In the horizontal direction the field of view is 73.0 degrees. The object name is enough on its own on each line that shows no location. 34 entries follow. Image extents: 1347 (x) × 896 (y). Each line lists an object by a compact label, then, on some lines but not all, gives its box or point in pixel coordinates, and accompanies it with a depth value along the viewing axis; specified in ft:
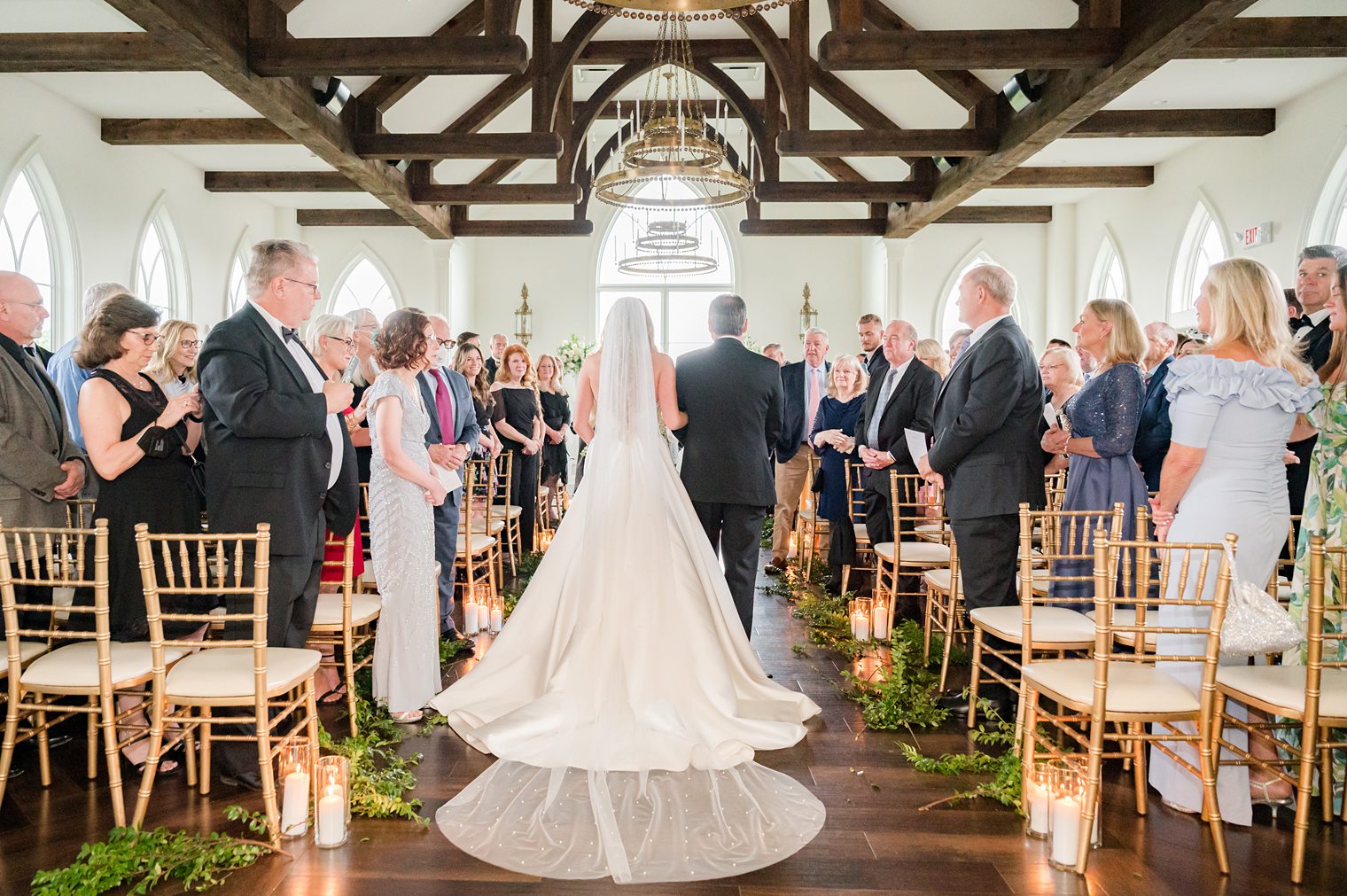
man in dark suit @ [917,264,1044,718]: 12.68
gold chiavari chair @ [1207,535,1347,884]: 8.72
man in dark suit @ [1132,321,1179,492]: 13.79
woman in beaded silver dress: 12.71
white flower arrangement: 43.27
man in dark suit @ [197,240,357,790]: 10.53
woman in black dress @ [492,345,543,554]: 24.45
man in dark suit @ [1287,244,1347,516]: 14.02
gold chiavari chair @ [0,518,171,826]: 9.44
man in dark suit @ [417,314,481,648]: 16.17
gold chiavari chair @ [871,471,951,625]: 16.56
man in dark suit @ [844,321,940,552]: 18.51
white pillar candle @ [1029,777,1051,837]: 9.39
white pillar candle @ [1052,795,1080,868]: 8.82
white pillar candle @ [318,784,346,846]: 9.18
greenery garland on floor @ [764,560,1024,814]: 11.10
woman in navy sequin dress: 12.77
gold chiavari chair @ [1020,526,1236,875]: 8.82
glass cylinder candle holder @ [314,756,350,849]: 9.18
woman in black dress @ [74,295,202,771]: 10.74
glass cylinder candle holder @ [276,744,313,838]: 9.44
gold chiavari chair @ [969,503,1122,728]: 10.89
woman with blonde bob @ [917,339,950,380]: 19.34
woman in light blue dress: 9.89
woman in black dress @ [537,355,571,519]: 29.01
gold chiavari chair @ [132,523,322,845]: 9.27
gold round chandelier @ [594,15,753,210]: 21.84
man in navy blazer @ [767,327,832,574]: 25.57
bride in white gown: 9.29
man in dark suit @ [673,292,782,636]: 14.48
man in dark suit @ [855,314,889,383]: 24.16
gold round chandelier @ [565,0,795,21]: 9.14
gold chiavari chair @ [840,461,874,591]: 20.68
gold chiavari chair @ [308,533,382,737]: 11.80
